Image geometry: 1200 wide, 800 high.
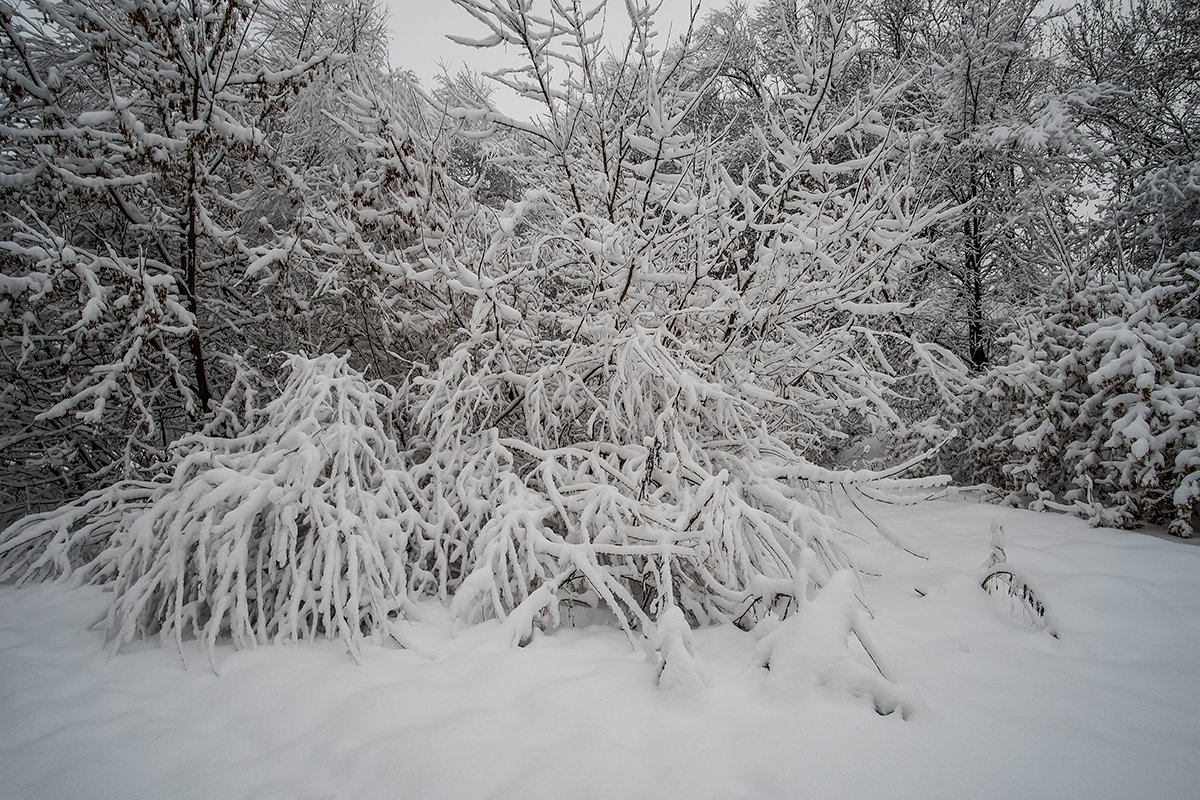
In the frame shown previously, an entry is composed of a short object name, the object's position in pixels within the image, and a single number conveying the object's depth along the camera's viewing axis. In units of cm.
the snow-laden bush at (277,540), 209
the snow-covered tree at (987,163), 642
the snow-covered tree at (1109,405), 334
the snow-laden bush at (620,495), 221
